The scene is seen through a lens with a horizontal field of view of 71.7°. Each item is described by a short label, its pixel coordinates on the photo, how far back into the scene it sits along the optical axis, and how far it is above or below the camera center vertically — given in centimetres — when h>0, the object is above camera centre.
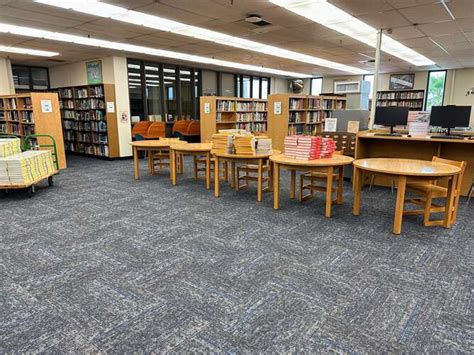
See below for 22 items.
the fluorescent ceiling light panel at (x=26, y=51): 759 +148
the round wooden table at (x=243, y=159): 469 -67
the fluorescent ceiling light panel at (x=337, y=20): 476 +156
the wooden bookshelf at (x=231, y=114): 844 -3
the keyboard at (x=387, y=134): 520 -34
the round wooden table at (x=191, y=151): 529 -61
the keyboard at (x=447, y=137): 469 -34
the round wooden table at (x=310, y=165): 393 -62
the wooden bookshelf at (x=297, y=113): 759 +0
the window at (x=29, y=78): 983 +106
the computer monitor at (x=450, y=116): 482 -4
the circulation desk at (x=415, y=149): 493 -57
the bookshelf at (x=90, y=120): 878 -19
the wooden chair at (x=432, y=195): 372 -92
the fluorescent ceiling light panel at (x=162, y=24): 462 +152
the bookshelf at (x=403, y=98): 1164 +54
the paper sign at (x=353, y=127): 575 -24
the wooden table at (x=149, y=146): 603 -60
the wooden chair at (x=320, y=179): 455 -93
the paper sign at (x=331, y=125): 614 -22
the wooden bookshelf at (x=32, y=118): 709 -11
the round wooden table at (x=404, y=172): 332 -59
